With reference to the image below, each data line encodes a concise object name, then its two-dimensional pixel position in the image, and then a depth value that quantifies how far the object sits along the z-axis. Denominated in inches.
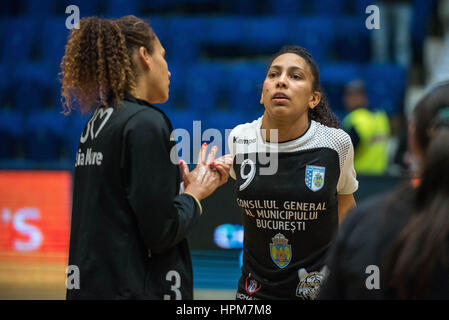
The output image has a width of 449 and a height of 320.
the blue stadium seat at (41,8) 394.9
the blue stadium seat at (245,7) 385.4
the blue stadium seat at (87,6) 380.8
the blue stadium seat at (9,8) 402.0
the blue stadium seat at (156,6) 398.2
